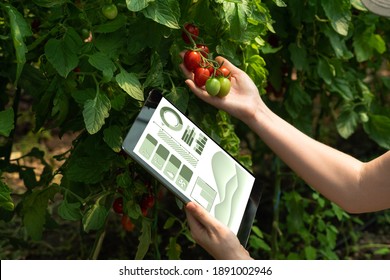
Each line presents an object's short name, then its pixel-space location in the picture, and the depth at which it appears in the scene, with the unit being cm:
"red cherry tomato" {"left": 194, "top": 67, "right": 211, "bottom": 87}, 195
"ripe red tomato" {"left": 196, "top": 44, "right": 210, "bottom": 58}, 197
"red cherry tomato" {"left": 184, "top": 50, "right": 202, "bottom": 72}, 196
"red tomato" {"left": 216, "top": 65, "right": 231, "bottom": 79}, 198
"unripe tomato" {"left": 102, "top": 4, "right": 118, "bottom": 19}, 191
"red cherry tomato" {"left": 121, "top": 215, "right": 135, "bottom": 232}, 218
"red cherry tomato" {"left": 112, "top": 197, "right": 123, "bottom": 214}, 211
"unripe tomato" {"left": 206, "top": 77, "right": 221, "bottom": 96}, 194
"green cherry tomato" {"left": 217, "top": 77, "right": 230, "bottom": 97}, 195
